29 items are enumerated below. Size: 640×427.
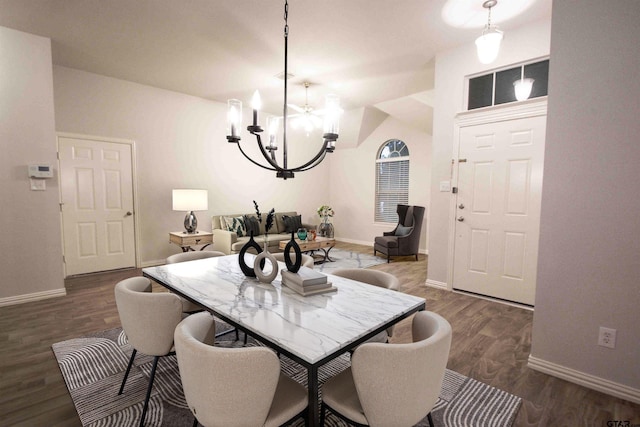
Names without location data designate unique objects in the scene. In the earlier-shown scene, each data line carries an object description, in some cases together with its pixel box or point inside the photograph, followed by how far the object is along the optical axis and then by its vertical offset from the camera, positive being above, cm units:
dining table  111 -55
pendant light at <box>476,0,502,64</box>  258 +127
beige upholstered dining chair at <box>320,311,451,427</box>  104 -64
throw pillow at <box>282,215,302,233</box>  587 -60
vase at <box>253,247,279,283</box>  181 -46
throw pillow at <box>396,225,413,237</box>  584 -71
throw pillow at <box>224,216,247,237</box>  536 -58
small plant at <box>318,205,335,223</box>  642 -41
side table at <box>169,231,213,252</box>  463 -73
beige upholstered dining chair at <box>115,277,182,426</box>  154 -65
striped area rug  167 -122
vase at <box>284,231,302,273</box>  178 -39
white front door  321 -15
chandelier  185 +42
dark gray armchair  545 -79
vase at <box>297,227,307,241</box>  498 -68
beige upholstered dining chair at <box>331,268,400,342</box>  193 -56
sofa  488 -70
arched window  662 +32
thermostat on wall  334 +20
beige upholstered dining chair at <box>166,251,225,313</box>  227 -56
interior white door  423 -21
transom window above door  312 +118
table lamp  466 -18
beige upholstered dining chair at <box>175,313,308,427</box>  101 -63
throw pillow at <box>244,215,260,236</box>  547 -62
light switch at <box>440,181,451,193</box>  378 +9
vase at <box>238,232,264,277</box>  197 -48
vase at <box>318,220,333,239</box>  640 -78
